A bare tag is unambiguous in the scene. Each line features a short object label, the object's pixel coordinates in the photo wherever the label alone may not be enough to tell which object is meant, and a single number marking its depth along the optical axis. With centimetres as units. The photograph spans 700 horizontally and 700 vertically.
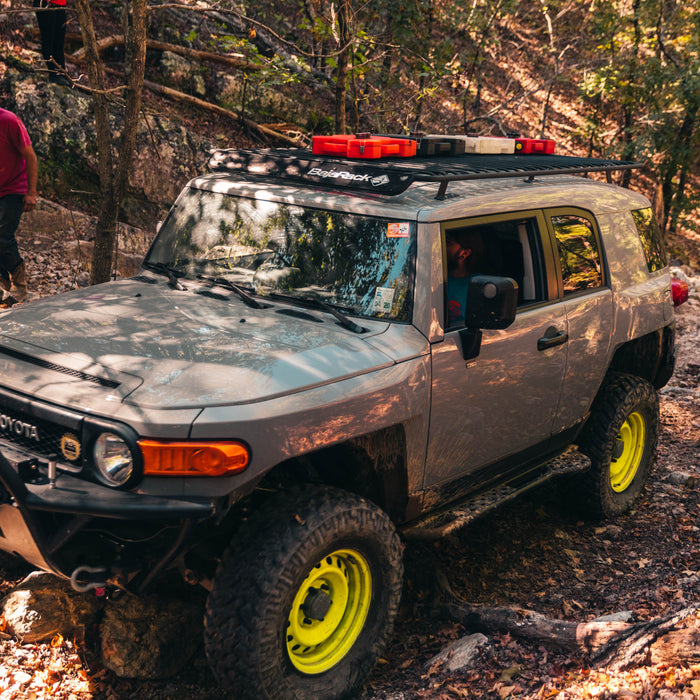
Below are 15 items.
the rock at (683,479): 563
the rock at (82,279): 808
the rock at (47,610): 353
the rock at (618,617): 374
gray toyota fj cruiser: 276
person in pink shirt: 618
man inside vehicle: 389
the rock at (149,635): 339
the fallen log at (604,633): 322
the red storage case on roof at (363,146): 416
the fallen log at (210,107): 1070
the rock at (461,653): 344
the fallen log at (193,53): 1053
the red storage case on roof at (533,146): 519
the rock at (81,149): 909
